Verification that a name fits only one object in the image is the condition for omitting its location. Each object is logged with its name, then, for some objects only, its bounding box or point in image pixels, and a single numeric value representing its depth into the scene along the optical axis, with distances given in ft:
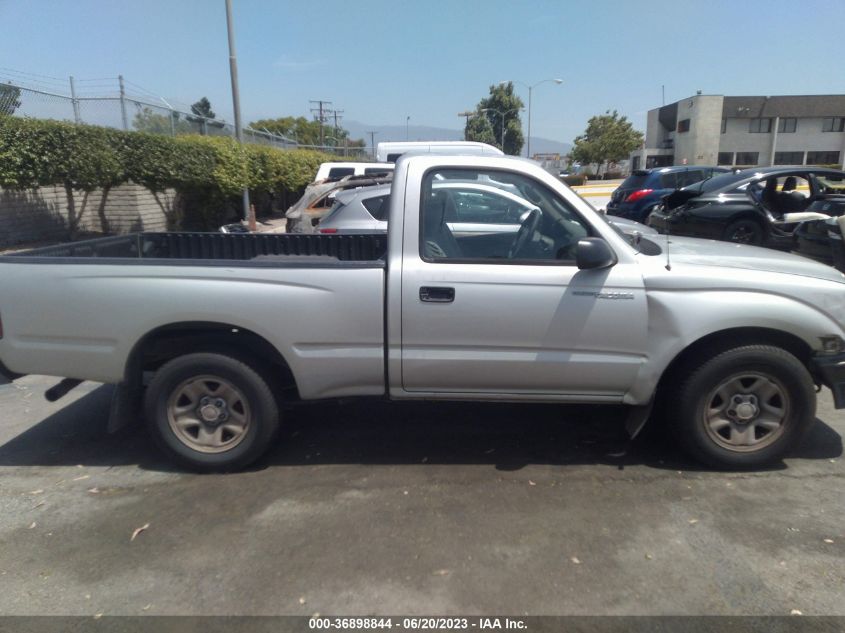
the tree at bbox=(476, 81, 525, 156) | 259.60
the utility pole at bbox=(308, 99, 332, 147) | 278.46
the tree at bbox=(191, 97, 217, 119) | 361.26
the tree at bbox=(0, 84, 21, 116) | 40.14
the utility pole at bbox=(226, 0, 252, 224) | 57.47
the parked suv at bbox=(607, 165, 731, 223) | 53.83
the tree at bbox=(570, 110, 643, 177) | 200.13
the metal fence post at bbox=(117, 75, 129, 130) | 52.31
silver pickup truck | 12.48
